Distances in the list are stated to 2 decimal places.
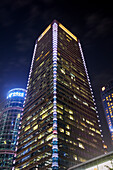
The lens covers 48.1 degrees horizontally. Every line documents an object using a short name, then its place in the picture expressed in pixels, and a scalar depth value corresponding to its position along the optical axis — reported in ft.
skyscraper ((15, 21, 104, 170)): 188.29
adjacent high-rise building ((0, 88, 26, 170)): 295.21
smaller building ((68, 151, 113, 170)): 86.93
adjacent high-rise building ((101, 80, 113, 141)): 437.34
